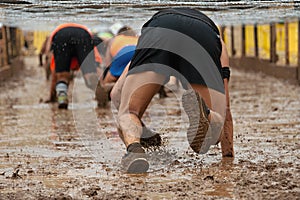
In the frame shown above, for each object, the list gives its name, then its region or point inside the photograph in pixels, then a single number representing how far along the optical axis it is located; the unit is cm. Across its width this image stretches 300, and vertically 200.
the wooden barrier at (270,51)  3119
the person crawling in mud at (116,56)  1697
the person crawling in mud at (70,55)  1995
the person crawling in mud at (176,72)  962
